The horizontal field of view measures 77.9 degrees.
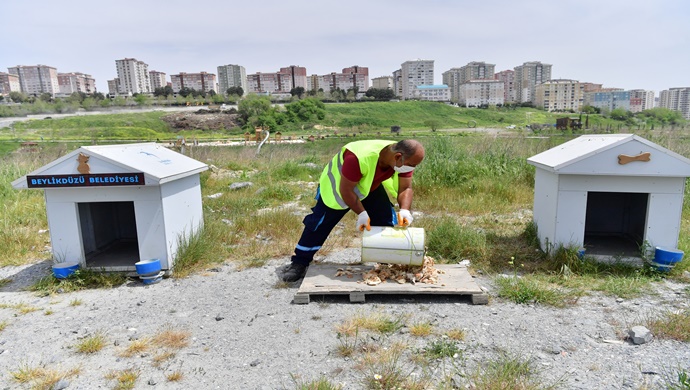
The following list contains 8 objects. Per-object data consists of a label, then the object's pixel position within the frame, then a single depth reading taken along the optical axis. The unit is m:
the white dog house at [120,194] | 4.16
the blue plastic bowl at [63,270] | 4.27
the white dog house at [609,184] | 4.12
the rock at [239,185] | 9.03
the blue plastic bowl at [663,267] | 4.16
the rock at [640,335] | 2.91
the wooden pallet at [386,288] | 3.71
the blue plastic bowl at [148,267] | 4.23
